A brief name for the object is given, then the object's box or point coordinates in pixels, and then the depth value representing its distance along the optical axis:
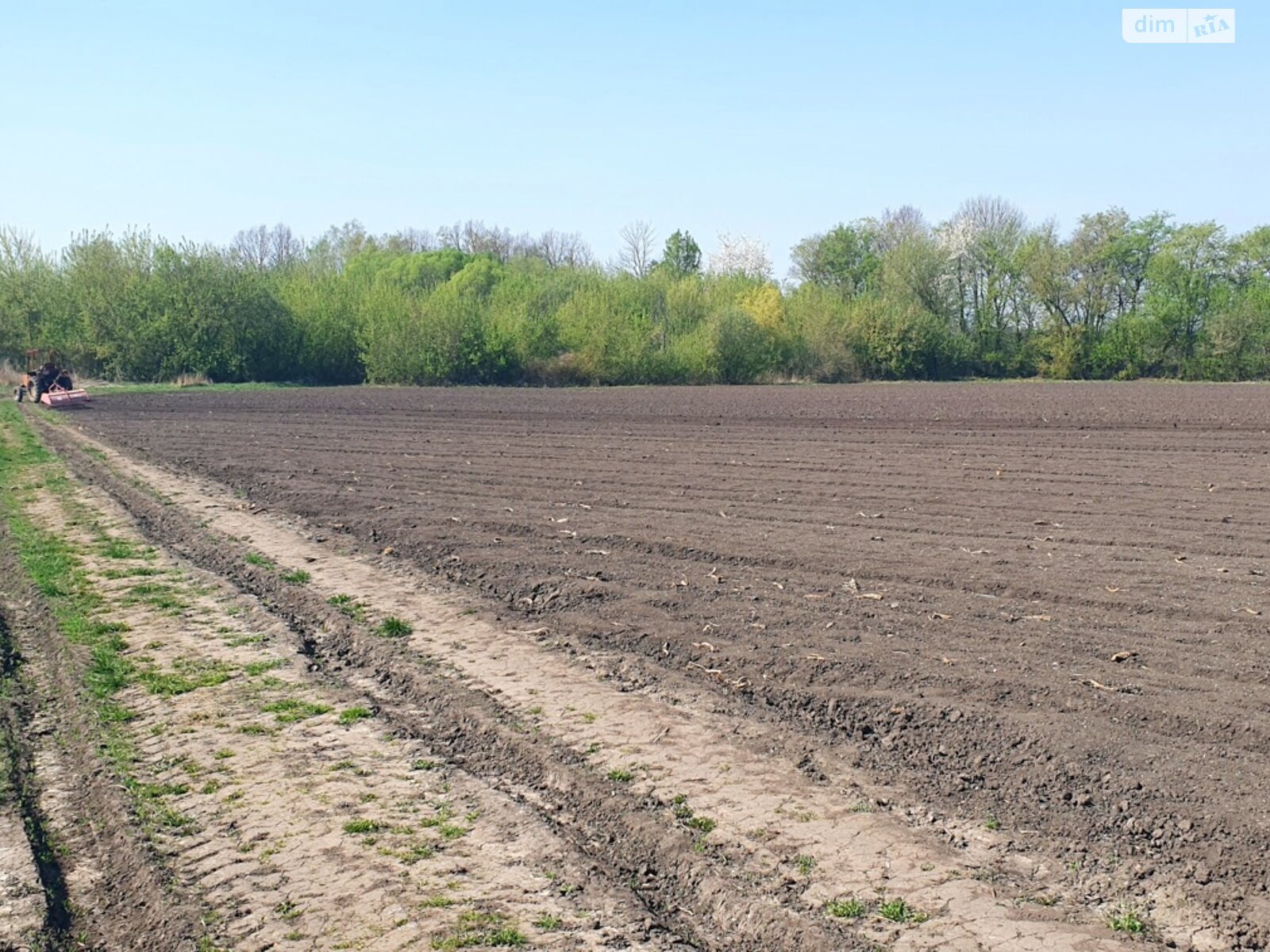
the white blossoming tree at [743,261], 96.44
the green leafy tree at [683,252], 99.19
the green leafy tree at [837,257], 88.56
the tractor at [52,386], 38.91
